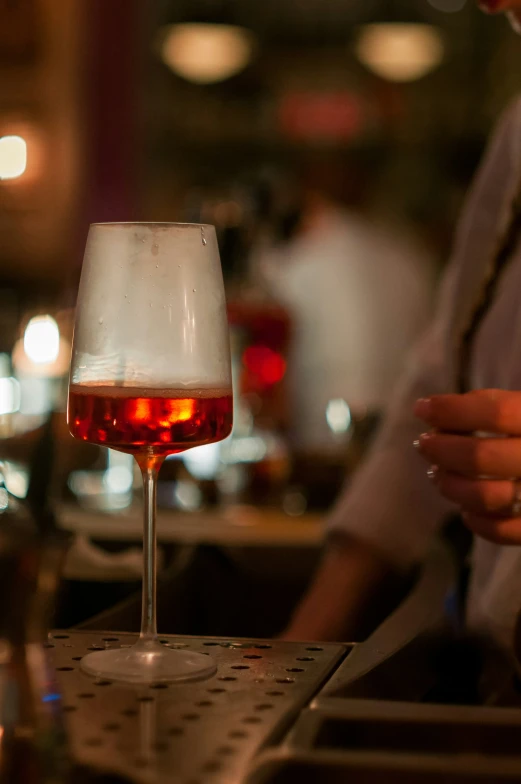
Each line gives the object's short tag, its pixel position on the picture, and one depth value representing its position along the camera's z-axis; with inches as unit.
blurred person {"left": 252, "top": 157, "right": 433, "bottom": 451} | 171.0
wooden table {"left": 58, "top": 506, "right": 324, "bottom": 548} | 80.5
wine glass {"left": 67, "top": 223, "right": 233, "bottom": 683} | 43.3
